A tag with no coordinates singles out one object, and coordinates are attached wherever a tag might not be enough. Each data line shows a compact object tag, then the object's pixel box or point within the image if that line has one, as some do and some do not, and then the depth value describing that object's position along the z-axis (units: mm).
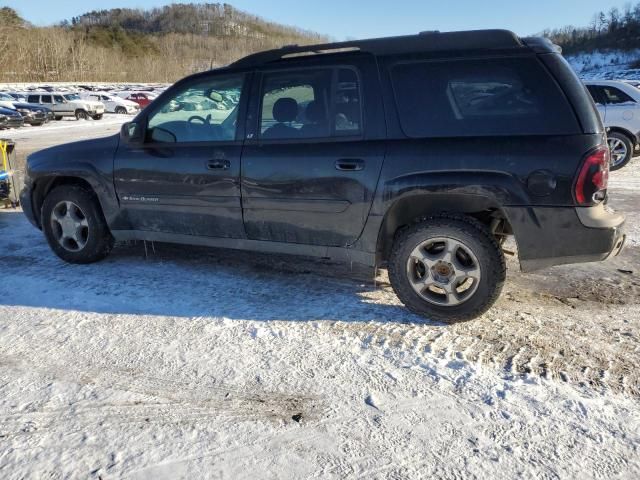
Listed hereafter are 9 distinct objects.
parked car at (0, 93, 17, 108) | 26047
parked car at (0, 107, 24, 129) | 23188
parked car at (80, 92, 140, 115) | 37875
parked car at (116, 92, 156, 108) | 41969
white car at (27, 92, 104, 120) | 31250
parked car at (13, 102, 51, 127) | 25969
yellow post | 7227
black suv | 3371
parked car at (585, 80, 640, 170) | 10078
